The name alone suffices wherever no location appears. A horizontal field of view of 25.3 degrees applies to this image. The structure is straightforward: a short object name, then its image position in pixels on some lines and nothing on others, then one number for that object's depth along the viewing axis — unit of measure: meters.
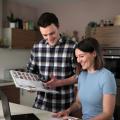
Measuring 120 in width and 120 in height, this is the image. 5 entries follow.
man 2.04
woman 1.60
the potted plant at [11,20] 4.71
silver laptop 1.55
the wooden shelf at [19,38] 4.69
